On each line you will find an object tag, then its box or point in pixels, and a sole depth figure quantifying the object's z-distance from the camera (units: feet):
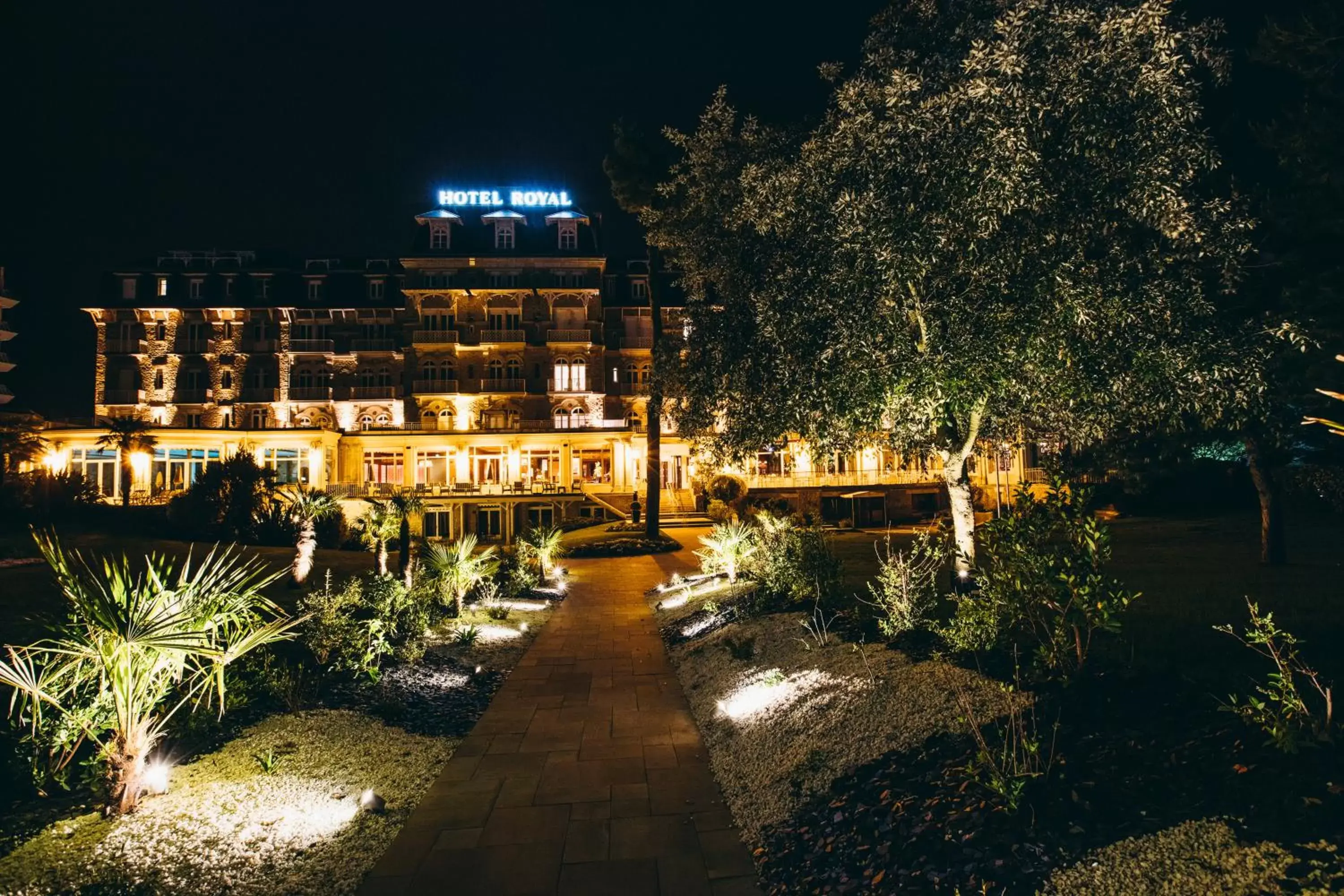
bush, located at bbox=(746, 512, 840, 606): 31.60
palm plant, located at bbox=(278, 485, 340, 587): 47.37
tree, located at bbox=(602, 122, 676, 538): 79.61
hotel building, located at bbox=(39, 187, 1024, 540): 135.23
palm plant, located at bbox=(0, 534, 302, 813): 14.98
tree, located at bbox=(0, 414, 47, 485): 90.38
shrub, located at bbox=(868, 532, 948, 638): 23.91
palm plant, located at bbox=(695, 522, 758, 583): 41.65
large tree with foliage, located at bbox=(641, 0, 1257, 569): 21.84
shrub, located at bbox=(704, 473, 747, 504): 103.76
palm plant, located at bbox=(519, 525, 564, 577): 56.13
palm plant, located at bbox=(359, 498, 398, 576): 43.39
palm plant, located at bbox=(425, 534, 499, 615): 38.42
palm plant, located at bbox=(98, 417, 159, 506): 99.76
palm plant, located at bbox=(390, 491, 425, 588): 41.01
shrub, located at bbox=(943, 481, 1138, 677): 16.37
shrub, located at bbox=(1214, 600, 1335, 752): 11.22
